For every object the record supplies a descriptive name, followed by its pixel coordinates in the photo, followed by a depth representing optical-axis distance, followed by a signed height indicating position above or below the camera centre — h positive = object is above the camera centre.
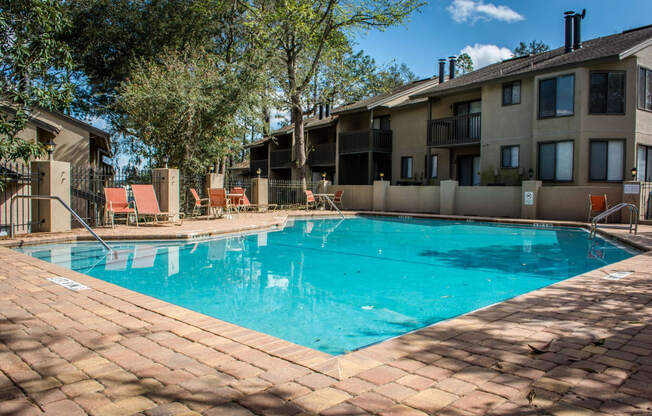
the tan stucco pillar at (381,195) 20.33 -0.09
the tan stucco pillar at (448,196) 18.00 -0.10
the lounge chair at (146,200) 11.41 -0.23
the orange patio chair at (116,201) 11.05 -0.26
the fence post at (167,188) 12.59 +0.09
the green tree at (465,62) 39.69 +11.79
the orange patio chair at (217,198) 14.02 -0.20
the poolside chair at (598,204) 13.87 -0.28
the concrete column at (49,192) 9.60 -0.04
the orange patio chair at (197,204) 14.18 -0.45
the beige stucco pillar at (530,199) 15.57 -0.16
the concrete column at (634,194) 13.50 +0.04
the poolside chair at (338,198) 20.56 -0.24
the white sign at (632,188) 13.46 +0.22
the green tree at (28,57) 6.90 +2.16
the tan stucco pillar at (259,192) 18.92 +0.01
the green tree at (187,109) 15.90 +3.03
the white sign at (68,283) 4.42 -0.96
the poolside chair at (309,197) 19.31 -0.20
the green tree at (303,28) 20.75 +8.06
